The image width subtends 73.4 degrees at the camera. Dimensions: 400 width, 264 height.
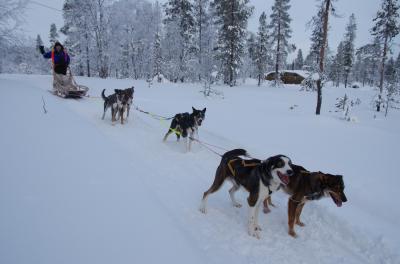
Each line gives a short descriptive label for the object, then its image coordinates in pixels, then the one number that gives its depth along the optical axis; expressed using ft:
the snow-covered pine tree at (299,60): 260.54
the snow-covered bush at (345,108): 43.04
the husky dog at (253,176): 11.75
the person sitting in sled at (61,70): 41.70
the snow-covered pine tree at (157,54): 119.55
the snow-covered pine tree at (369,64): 77.10
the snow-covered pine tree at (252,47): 122.87
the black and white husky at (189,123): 24.22
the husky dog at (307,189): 11.84
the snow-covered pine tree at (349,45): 147.02
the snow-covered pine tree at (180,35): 97.40
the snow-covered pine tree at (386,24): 79.25
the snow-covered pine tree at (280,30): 107.04
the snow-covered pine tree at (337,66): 173.68
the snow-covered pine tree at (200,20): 101.96
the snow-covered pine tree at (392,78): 66.14
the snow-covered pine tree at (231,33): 86.58
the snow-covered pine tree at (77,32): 90.63
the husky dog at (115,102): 30.37
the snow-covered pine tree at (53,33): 137.28
